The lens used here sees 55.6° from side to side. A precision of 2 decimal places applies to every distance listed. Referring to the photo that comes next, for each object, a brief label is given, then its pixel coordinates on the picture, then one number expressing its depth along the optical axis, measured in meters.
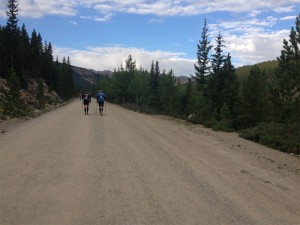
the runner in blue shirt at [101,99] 21.37
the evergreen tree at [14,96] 22.07
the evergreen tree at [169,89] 40.26
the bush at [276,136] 11.15
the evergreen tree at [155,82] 66.12
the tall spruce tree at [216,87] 30.80
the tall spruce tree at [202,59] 45.78
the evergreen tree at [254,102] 21.25
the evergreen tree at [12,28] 52.49
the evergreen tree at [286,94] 14.53
